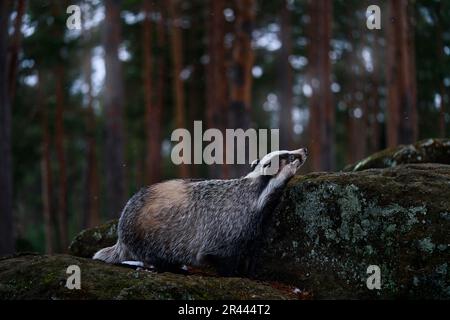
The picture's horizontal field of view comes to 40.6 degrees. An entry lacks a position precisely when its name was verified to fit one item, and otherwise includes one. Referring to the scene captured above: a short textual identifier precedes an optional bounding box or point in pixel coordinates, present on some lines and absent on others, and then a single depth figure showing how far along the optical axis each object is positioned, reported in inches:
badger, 241.6
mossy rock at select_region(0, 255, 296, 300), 196.9
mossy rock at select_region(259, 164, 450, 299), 221.8
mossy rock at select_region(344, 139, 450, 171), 315.3
